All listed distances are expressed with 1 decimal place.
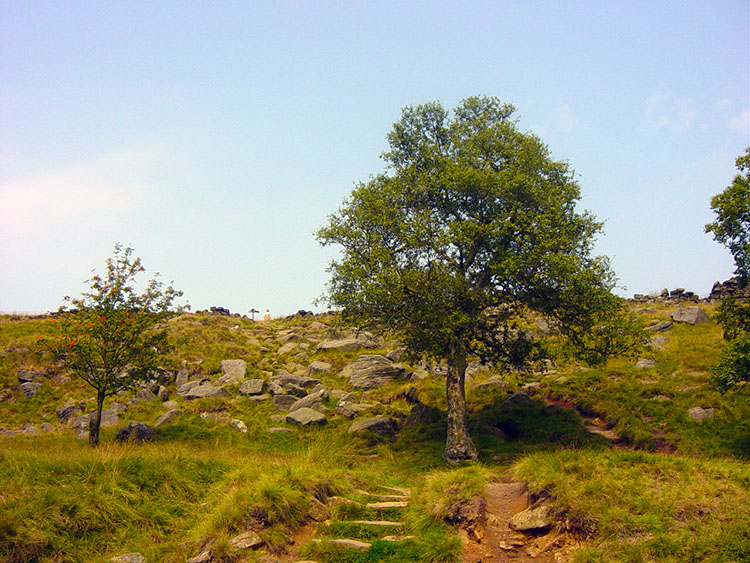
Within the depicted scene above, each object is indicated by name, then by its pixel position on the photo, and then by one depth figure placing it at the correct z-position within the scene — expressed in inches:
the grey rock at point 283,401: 1282.0
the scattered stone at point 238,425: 1122.0
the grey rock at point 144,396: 1320.9
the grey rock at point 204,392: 1342.3
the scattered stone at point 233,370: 1457.9
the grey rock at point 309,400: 1259.8
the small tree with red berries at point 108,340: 1015.0
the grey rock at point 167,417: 1162.5
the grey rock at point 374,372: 1406.3
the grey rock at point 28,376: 1359.5
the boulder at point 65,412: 1196.1
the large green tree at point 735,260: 791.7
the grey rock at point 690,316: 1475.1
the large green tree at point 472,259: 924.6
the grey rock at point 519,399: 1170.0
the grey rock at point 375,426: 1085.1
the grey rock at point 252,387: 1360.7
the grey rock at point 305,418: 1140.8
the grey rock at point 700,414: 928.9
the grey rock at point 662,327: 1459.2
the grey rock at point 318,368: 1541.6
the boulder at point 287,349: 1787.4
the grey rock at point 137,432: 1039.0
